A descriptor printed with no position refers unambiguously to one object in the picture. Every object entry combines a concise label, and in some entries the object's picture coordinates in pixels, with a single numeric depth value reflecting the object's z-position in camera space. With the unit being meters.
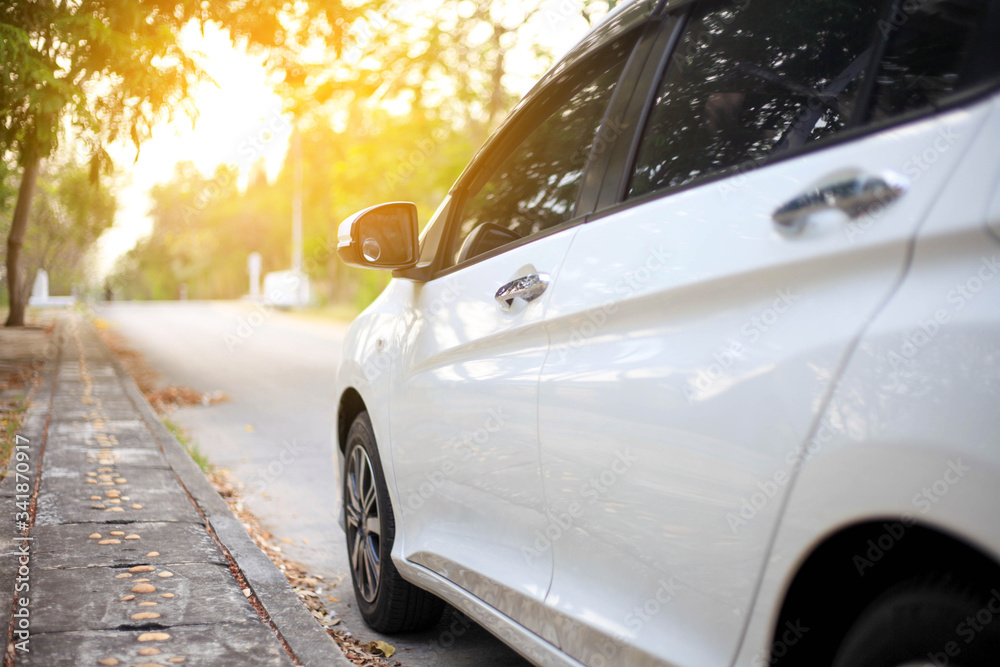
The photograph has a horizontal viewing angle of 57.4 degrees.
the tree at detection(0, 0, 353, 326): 6.57
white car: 1.29
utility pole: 37.91
